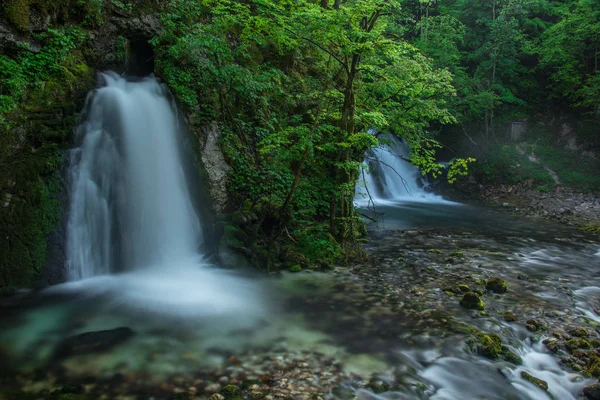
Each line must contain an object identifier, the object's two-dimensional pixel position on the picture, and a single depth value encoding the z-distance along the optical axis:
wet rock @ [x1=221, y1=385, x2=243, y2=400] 3.86
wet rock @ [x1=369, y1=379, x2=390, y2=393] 4.07
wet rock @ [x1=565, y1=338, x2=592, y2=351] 5.01
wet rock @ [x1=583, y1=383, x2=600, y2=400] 4.03
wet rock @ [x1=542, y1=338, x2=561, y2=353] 4.99
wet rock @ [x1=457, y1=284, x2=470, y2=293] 6.89
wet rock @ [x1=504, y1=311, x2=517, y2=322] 5.76
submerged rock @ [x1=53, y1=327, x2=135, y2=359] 4.57
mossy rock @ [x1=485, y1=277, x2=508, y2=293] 6.98
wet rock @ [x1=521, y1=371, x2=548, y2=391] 4.27
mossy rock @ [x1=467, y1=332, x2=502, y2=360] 4.79
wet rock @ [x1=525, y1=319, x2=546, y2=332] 5.48
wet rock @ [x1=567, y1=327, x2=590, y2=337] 5.36
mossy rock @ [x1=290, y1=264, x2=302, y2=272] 7.84
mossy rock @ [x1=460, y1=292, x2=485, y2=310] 6.16
